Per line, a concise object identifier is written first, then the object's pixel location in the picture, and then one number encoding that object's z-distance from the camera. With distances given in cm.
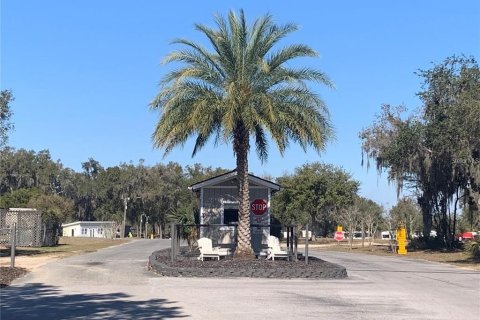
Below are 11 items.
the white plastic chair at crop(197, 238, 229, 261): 1973
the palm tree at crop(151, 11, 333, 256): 1922
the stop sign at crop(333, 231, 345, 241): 4470
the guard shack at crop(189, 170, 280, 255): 2481
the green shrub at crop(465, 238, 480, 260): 2883
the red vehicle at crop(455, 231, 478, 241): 5769
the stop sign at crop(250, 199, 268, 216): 2503
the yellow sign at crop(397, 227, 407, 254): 3700
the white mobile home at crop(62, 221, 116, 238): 9186
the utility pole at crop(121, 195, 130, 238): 8082
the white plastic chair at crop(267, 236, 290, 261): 2017
